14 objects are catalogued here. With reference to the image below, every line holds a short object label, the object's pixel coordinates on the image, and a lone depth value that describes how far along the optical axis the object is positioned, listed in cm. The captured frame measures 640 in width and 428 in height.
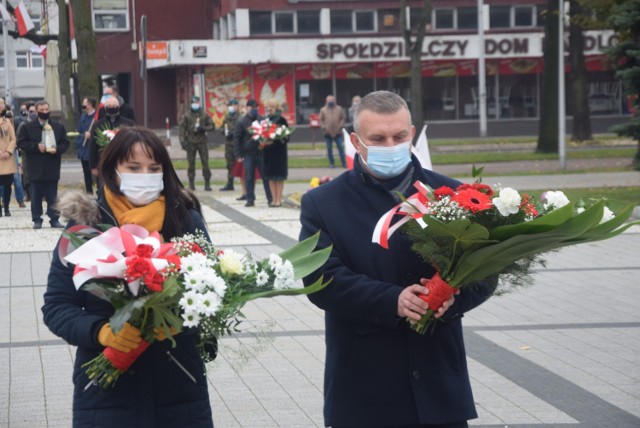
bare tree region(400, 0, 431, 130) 3869
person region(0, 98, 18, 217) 1950
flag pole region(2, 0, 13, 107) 3692
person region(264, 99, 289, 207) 2062
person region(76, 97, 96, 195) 2089
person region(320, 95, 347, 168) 3170
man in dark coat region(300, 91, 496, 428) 405
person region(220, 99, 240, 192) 2493
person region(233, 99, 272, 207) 2109
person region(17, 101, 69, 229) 1747
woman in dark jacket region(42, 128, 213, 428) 395
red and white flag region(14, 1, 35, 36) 3788
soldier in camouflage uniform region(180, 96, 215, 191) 2469
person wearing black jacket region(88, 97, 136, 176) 1736
